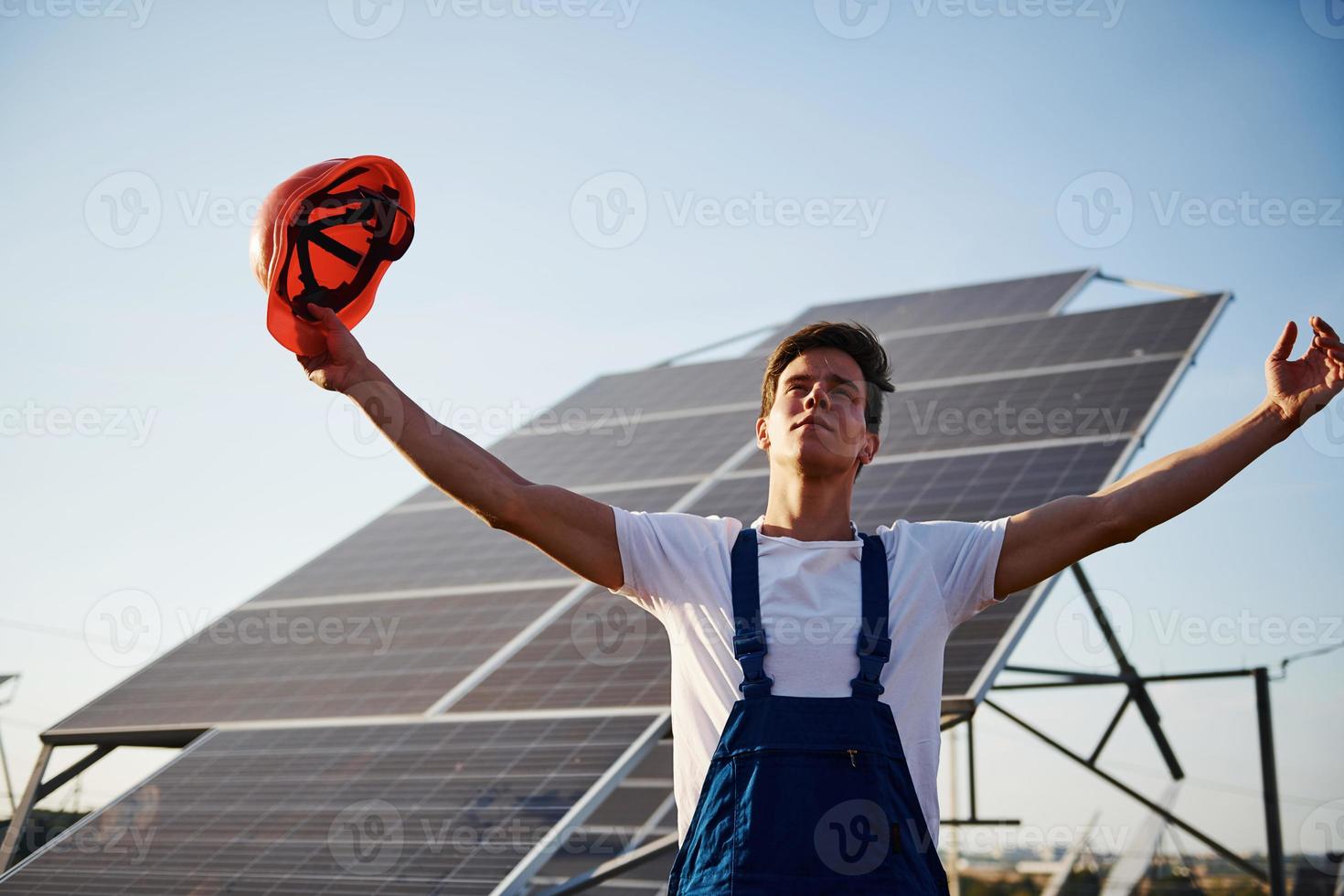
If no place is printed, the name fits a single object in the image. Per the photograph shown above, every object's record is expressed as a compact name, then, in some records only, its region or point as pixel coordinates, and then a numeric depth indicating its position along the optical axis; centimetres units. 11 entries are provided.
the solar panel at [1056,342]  1314
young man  258
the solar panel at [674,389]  1688
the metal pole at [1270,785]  1002
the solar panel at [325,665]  1075
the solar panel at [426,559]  1284
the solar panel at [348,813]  781
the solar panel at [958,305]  1711
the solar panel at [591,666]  912
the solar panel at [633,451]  1408
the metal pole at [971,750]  1118
